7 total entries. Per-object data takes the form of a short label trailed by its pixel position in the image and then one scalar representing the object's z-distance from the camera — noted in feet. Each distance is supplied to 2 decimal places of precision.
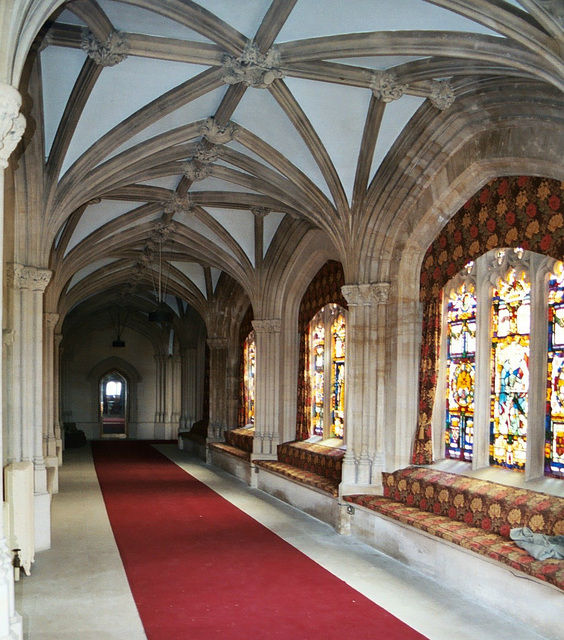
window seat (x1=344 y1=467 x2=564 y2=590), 19.33
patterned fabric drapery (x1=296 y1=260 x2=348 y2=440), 38.11
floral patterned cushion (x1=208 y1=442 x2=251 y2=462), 46.70
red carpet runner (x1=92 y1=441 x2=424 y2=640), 18.29
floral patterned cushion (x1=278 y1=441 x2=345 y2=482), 34.60
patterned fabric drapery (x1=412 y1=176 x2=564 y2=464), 21.04
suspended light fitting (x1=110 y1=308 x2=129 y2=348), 84.33
